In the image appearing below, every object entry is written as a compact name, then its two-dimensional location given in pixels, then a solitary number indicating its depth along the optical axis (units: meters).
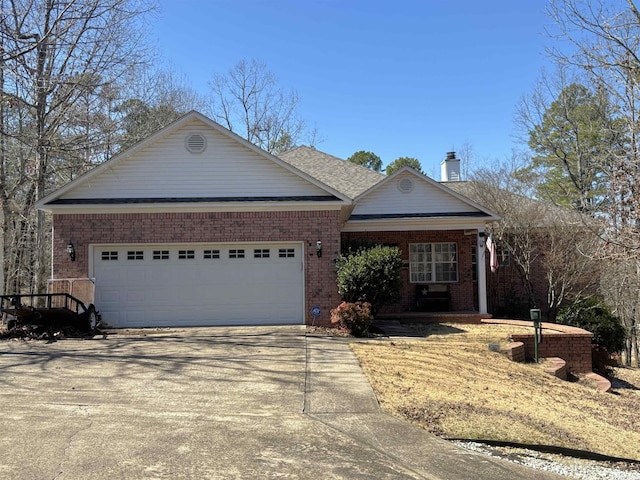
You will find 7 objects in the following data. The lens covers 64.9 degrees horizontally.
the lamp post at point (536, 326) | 10.49
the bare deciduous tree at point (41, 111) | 12.76
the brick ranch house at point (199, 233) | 12.90
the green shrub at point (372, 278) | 12.20
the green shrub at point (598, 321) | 13.22
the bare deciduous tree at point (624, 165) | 8.70
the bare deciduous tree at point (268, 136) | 33.97
